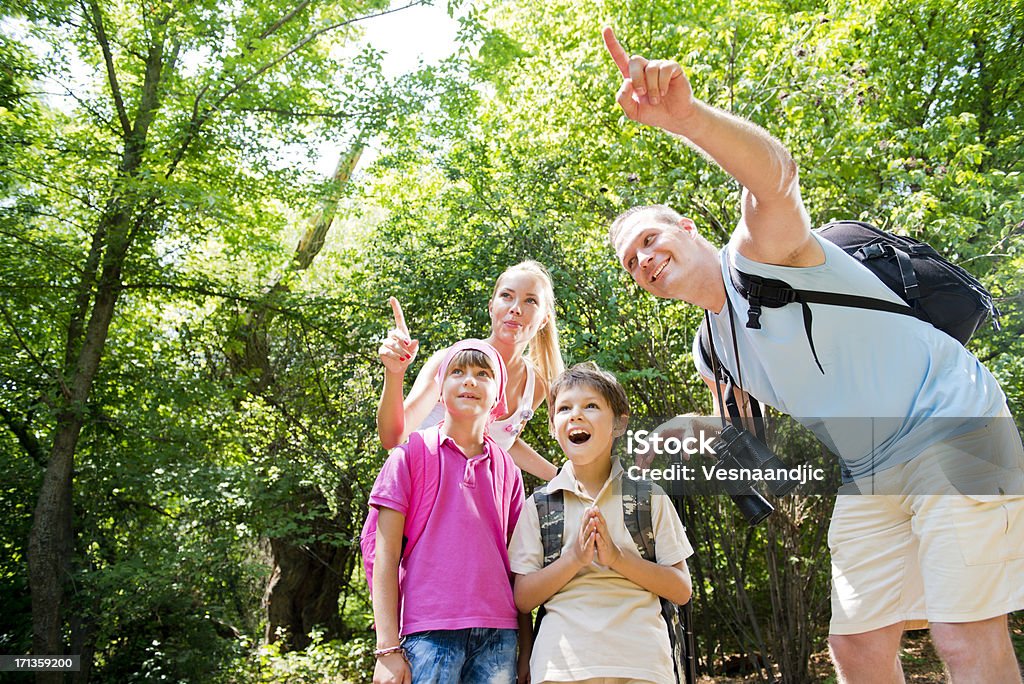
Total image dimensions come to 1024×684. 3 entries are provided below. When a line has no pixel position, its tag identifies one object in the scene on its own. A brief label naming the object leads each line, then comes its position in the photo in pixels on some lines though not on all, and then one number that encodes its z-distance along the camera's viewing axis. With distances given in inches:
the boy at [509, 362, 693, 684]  69.5
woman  89.3
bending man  58.4
